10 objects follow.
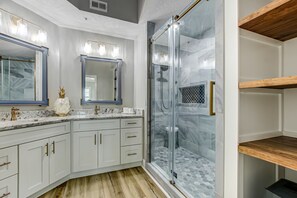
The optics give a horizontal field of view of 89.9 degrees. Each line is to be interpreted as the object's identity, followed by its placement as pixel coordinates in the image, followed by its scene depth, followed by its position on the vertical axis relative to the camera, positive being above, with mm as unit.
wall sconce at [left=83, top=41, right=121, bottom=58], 2750 +940
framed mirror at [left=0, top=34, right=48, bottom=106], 1924 +362
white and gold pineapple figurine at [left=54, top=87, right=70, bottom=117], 2375 -111
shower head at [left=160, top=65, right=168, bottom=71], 2322 +499
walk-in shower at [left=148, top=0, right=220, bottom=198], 1984 -54
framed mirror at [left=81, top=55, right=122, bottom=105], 2736 +340
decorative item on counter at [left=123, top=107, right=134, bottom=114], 2826 -225
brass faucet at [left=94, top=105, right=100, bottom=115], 2719 -202
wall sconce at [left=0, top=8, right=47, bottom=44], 1903 +983
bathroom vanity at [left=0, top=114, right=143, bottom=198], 1507 -687
